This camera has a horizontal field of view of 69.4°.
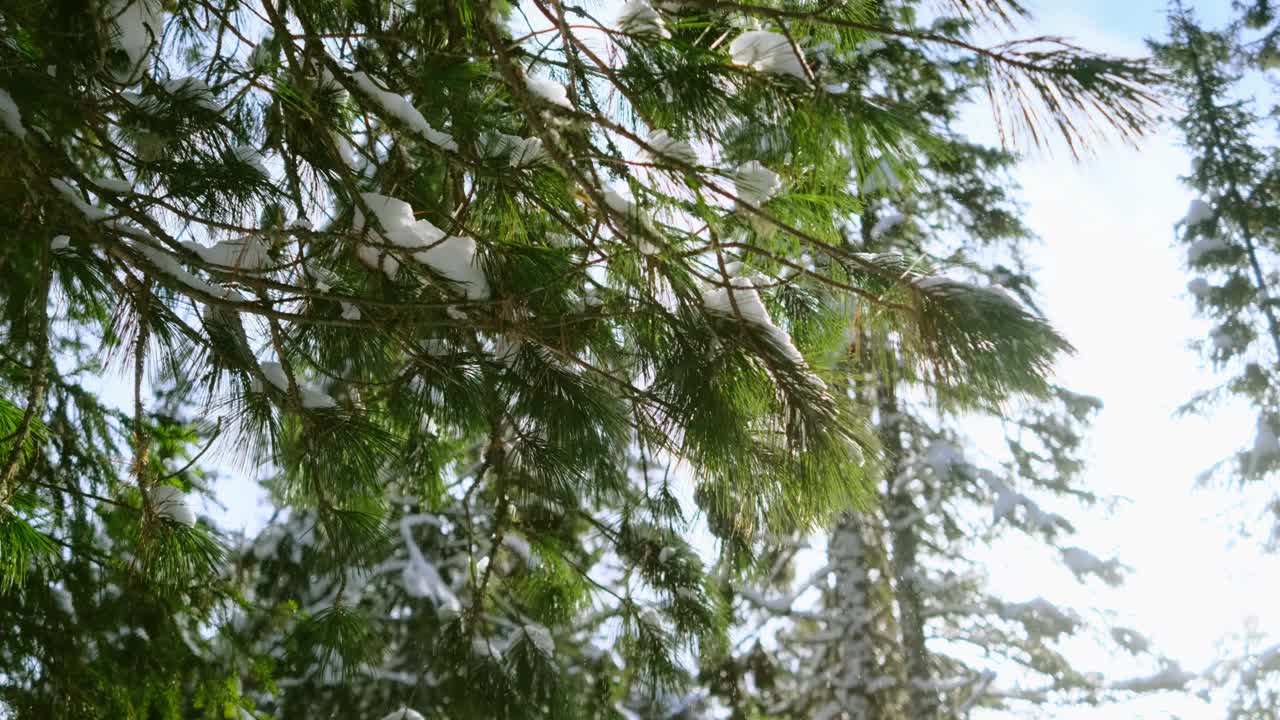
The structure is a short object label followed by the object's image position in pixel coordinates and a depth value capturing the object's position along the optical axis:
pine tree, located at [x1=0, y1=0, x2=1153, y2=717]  1.87
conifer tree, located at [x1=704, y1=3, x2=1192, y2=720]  6.85
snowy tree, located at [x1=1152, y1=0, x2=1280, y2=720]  9.47
